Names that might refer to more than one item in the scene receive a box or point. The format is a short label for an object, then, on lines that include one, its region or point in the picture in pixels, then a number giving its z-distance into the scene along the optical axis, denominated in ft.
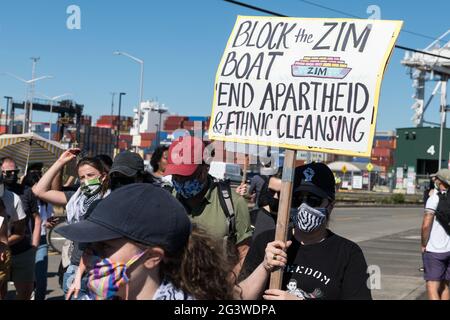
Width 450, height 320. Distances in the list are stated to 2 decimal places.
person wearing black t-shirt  10.34
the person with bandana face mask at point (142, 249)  7.26
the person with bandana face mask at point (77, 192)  15.17
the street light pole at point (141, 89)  144.25
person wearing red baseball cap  13.84
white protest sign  10.96
